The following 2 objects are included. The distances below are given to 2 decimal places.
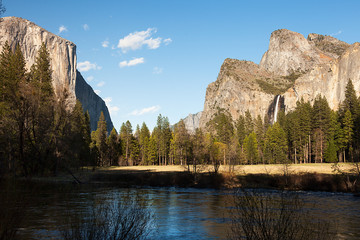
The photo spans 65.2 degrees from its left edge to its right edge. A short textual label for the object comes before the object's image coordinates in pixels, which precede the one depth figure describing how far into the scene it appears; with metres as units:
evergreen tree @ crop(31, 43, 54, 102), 52.70
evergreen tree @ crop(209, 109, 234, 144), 112.06
